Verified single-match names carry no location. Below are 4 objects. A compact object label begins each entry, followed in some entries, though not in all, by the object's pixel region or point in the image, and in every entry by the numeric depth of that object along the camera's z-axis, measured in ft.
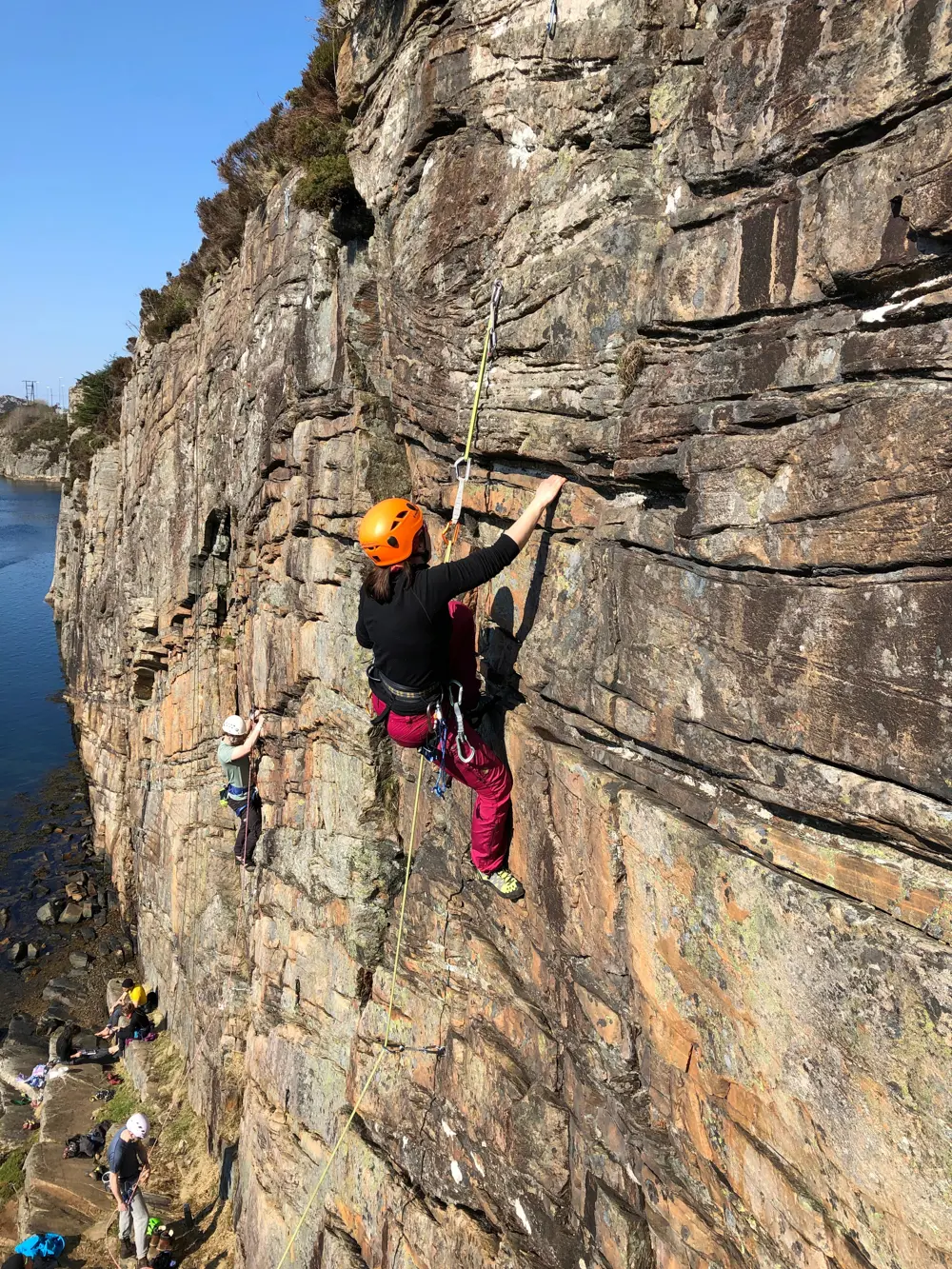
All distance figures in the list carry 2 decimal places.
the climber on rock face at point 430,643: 19.74
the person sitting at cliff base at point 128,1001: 58.75
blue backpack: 39.06
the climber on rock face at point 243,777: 40.50
